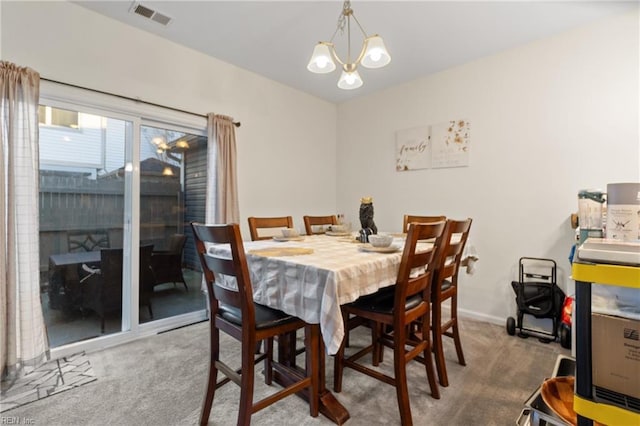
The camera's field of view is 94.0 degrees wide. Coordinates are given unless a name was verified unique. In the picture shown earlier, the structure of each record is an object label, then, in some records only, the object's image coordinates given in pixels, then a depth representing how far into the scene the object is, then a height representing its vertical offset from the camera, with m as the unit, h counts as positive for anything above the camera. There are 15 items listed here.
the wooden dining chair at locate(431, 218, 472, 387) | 1.74 -0.51
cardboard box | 0.74 -0.36
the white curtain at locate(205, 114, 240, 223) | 2.93 +0.36
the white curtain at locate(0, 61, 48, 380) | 1.88 -0.09
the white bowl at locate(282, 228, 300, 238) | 2.20 -0.16
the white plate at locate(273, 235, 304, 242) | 2.16 -0.20
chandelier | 1.85 +0.99
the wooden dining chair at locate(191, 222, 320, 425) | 1.25 -0.52
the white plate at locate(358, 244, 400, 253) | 1.66 -0.21
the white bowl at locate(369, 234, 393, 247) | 1.68 -0.16
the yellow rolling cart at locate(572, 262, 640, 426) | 0.73 -0.34
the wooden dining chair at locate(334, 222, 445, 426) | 1.42 -0.51
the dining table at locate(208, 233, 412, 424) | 1.21 -0.31
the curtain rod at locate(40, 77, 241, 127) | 2.15 +0.94
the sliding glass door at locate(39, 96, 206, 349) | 2.25 -0.12
